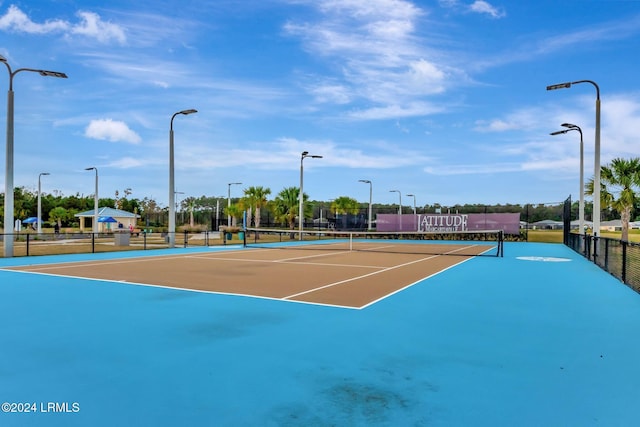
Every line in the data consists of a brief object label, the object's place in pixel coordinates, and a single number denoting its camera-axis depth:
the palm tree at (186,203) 111.62
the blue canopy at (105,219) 48.62
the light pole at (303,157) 37.43
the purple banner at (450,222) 41.66
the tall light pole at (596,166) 20.16
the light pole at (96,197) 42.16
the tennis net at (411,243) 26.88
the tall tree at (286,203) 53.38
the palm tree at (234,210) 66.50
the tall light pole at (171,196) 26.66
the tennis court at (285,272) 10.55
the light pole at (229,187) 59.29
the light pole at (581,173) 25.78
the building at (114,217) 56.31
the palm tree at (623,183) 33.19
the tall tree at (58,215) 65.94
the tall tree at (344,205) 72.94
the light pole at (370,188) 53.75
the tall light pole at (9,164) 19.67
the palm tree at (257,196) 59.59
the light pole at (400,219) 46.61
